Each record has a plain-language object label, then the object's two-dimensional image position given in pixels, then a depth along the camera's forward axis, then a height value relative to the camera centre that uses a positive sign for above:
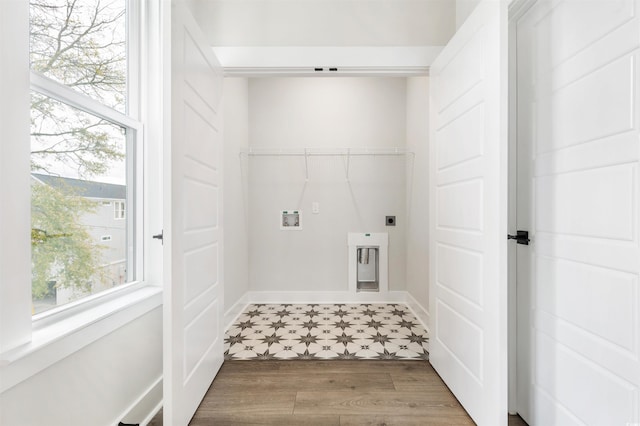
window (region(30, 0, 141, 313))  1.19 +0.29
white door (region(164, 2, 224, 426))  1.41 -0.05
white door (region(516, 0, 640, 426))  1.08 +0.00
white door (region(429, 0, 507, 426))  1.40 -0.01
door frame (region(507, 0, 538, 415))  1.66 +0.03
